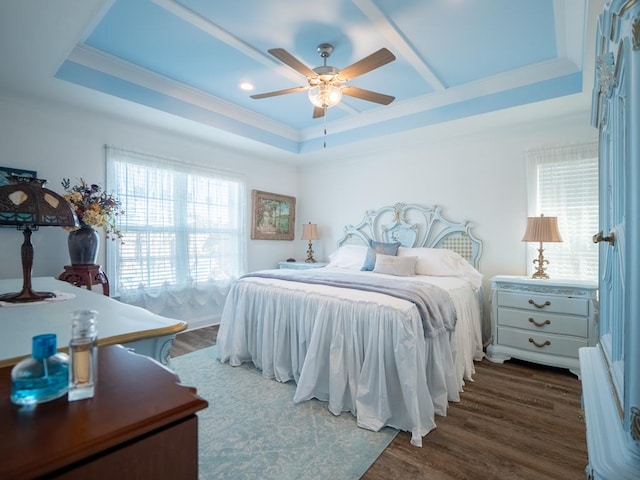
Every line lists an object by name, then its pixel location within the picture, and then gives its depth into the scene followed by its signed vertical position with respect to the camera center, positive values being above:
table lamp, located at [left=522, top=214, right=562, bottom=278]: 2.97 +0.06
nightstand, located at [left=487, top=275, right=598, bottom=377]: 2.72 -0.74
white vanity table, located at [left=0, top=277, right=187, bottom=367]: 0.88 -0.28
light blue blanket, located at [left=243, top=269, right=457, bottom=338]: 2.12 -0.38
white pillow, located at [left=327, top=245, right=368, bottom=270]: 4.10 -0.24
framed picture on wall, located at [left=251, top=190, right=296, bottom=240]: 4.83 +0.36
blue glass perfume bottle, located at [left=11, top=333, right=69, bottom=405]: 0.57 -0.25
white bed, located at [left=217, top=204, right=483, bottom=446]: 1.99 -0.76
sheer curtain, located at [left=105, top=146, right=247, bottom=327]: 3.46 +0.04
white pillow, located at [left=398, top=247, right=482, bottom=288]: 3.41 -0.29
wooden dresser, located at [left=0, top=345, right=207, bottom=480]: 0.46 -0.30
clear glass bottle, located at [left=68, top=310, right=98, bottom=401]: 0.61 -0.23
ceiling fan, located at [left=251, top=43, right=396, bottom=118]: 2.13 +1.18
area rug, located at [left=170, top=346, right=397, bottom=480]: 1.65 -1.18
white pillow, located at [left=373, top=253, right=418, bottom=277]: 3.40 -0.30
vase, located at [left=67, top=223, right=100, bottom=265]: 2.77 -0.05
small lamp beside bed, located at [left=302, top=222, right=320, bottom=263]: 5.00 +0.10
